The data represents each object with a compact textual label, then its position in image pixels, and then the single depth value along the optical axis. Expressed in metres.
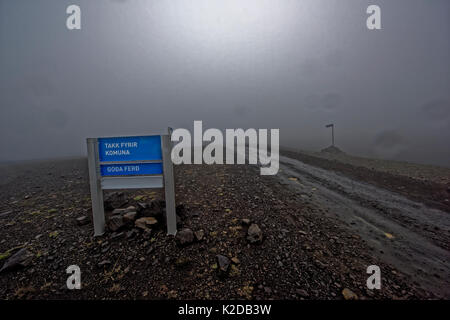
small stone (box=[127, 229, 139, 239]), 3.30
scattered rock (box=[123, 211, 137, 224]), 3.61
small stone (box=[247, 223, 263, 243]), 3.11
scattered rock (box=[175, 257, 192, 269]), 2.67
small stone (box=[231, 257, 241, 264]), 2.68
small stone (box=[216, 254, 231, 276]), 2.49
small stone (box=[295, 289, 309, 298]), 2.24
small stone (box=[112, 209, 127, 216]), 4.04
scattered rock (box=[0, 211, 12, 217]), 4.80
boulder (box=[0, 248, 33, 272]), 2.81
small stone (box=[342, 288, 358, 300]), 2.24
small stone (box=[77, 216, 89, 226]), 3.92
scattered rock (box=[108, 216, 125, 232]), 3.51
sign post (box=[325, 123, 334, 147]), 25.69
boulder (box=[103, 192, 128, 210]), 4.47
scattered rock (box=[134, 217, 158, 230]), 3.46
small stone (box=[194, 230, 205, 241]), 3.19
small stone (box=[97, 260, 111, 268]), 2.76
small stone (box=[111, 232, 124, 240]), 3.32
